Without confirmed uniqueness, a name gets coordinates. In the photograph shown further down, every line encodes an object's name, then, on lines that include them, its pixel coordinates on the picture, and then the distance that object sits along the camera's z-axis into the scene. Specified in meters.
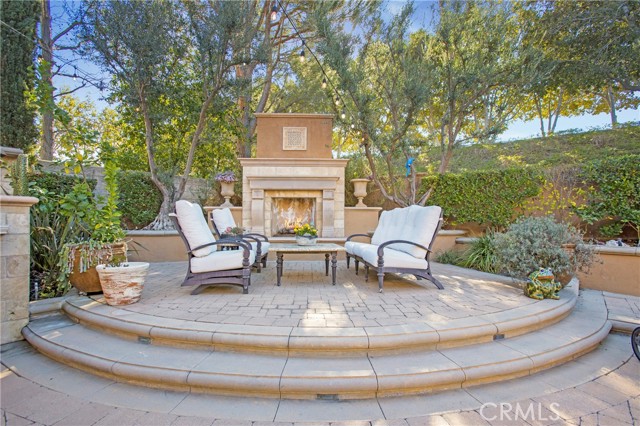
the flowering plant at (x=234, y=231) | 4.76
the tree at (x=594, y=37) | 8.28
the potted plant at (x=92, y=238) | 3.27
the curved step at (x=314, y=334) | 2.19
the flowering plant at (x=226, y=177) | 7.71
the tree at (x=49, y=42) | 6.67
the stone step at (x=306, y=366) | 1.89
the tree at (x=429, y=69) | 6.20
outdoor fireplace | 7.37
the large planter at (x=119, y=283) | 2.94
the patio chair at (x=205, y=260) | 3.43
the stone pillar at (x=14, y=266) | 2.64
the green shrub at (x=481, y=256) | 5.14
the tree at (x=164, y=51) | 5.98
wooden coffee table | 3.92
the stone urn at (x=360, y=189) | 8.05
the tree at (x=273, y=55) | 8.86
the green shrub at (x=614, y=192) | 5.30
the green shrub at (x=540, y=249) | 3.55
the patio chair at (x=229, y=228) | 4.60
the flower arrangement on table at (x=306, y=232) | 4.68
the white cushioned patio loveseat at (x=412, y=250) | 3.63
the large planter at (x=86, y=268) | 3.26
